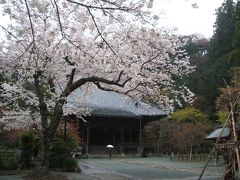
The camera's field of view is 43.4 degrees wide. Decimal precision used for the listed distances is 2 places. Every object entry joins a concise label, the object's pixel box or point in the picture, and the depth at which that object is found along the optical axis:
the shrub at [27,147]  14.00
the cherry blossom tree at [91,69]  11.03
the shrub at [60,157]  14.02
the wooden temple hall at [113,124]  27.57
